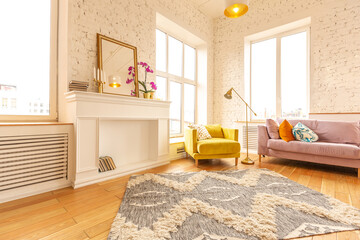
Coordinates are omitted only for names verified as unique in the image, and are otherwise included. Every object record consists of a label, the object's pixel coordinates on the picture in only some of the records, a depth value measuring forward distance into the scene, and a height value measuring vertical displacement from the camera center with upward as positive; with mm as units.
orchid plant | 2925 +727
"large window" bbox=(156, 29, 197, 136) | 4062 +1094
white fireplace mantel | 2143 -178
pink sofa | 2555 -397
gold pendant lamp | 2108 +1426
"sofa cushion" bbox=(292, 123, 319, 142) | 3036 -219
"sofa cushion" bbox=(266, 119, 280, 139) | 3340 -129
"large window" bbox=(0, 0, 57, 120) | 2078 +780
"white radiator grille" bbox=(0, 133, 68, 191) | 1757 -424
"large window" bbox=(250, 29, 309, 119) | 4035 +1139
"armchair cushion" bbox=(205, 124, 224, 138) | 3715 -210
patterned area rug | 1246 -786
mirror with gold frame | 2607 +869
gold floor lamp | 3250 -741
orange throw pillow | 3158 -178
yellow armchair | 2971 -462
